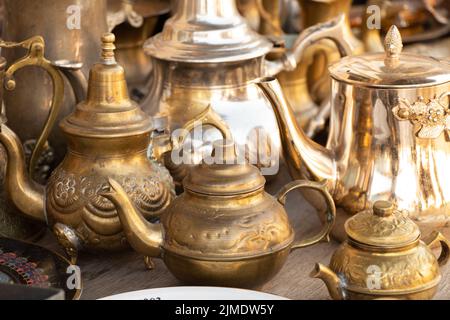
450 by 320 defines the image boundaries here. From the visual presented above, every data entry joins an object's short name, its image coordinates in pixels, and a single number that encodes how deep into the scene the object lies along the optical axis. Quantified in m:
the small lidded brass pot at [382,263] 1.16
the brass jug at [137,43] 1.70
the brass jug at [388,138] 1.30
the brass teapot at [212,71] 1.42
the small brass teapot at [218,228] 1.20
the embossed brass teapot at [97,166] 1.27
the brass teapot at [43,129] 1.31
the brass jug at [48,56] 1.43
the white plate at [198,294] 1.18
